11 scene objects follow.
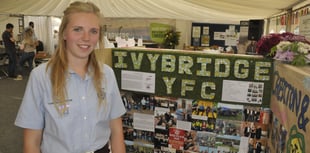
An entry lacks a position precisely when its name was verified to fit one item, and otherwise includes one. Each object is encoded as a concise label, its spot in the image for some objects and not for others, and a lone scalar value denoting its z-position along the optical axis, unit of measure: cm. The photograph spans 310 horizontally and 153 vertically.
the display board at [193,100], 205
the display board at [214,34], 946
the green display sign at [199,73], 202
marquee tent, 404
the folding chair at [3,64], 785
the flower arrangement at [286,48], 149
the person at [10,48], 683
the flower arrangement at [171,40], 713
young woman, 117
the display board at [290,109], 114
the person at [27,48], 708
